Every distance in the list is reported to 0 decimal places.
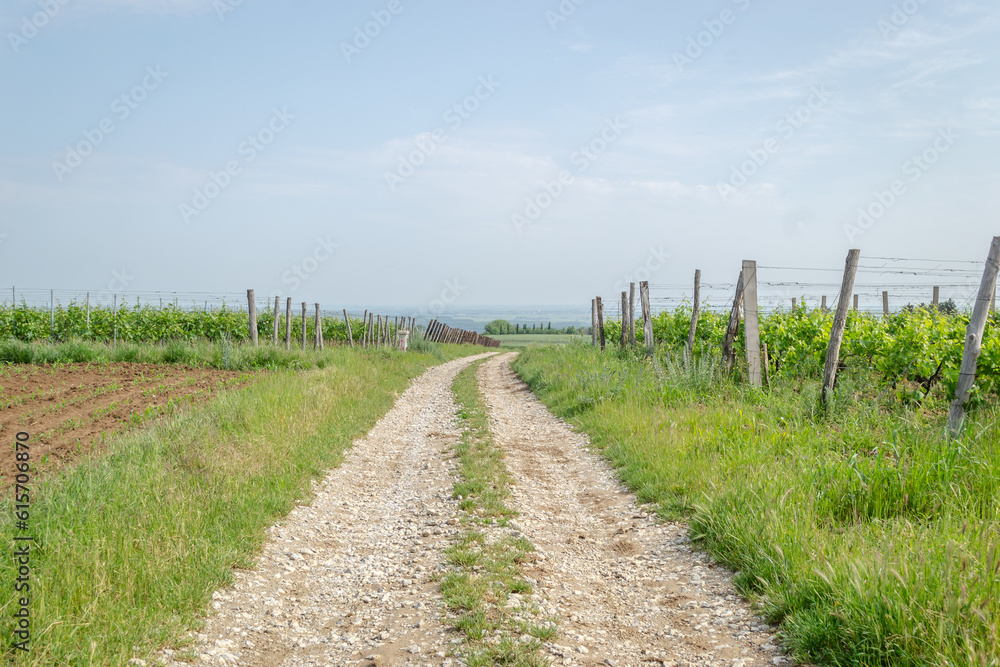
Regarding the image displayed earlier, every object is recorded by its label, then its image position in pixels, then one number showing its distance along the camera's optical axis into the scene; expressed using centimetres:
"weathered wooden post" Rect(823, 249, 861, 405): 741
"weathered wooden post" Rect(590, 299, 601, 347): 2348
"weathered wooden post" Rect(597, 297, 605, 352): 2136
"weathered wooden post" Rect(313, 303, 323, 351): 2308
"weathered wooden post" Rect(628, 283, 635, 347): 1814
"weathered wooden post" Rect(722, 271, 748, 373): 988
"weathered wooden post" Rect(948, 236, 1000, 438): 555
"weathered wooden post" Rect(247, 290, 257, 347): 1870
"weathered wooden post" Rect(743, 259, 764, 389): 970
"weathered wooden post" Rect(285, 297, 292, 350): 2206
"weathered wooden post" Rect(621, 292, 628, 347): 1842
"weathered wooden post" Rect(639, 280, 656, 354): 1538
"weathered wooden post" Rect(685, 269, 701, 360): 1268
